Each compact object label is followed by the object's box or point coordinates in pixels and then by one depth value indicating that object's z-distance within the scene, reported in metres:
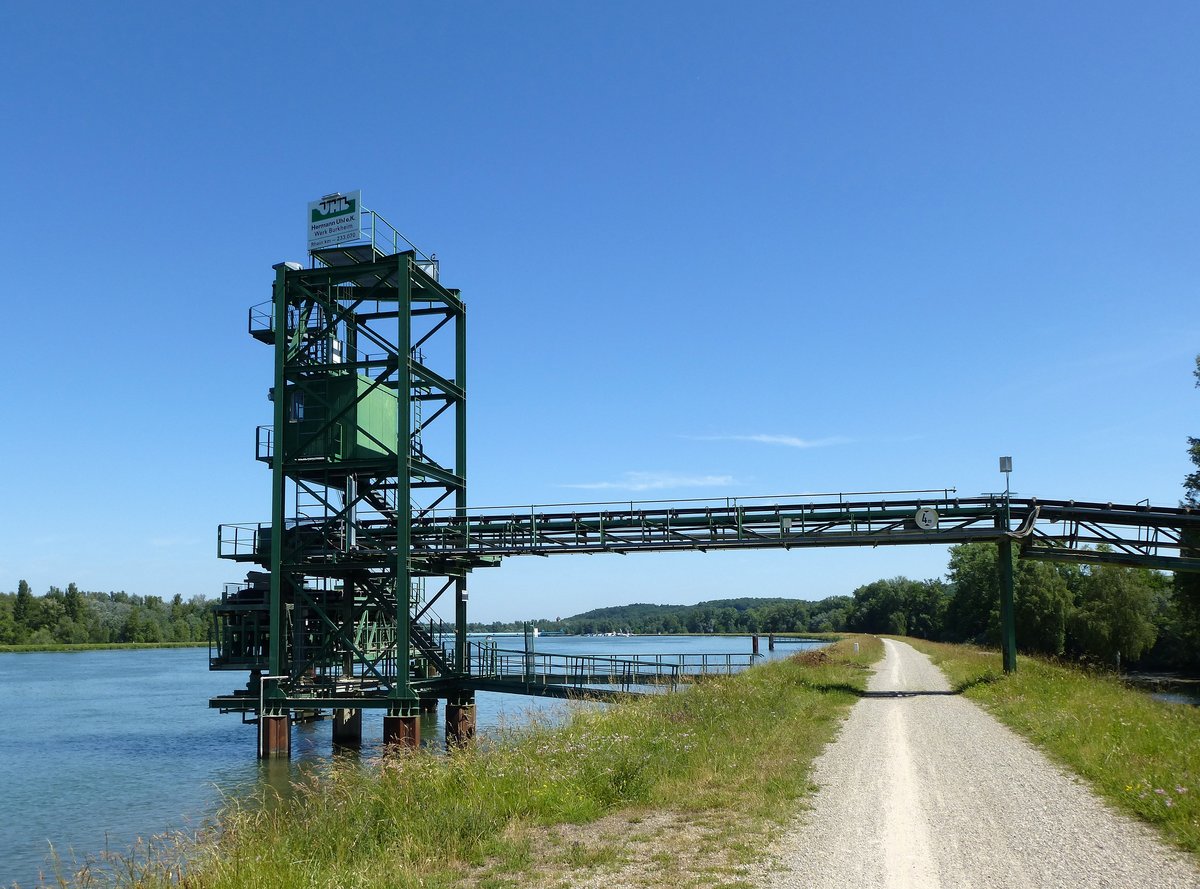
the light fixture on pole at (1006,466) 31.02
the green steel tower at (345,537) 30.70
